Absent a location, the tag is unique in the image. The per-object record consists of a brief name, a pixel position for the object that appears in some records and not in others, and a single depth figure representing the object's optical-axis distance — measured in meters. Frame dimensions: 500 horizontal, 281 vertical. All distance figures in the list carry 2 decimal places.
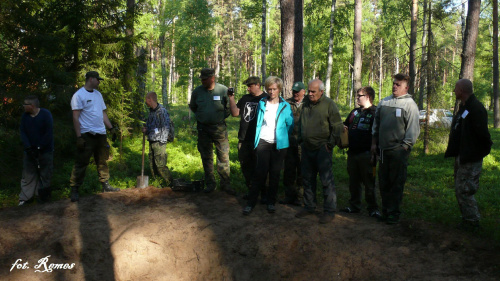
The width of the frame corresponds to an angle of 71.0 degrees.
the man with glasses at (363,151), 6.44
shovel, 8.08
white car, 13.30
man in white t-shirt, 6.73
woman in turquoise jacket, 6.40
